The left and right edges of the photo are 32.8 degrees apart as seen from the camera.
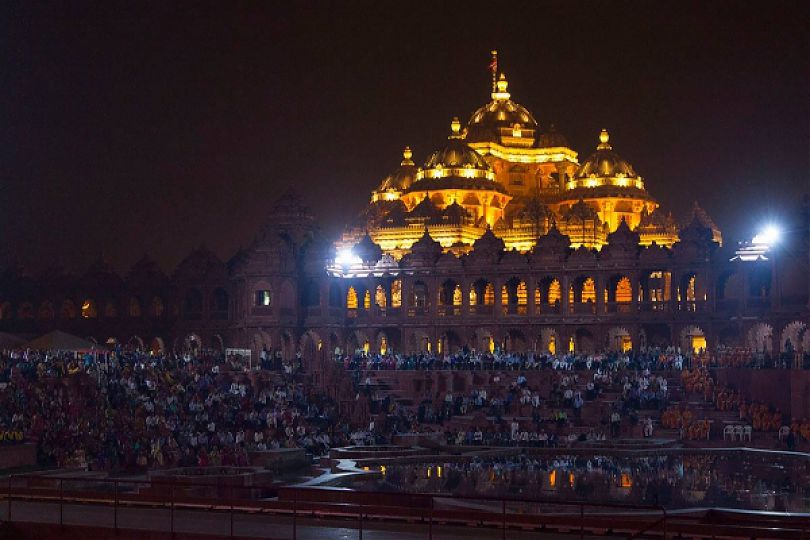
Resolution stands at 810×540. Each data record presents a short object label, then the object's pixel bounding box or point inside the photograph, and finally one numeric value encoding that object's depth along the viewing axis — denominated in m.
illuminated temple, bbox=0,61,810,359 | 67.50
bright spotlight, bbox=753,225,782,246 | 63.03
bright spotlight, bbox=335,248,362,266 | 77.88
